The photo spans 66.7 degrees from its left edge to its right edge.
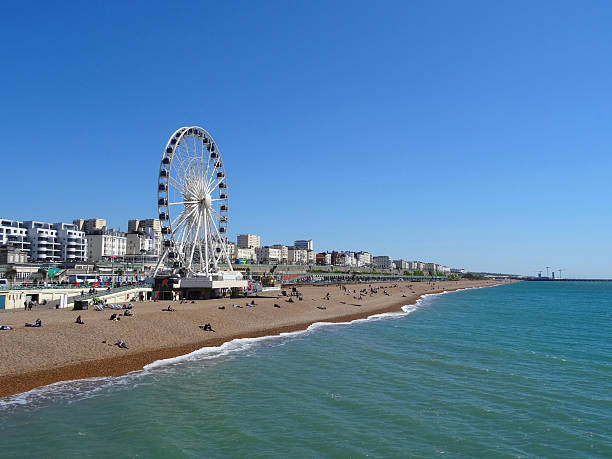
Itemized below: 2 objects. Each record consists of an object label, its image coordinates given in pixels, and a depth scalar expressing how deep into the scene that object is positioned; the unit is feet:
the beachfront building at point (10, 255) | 308.81
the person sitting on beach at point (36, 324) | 85.40
